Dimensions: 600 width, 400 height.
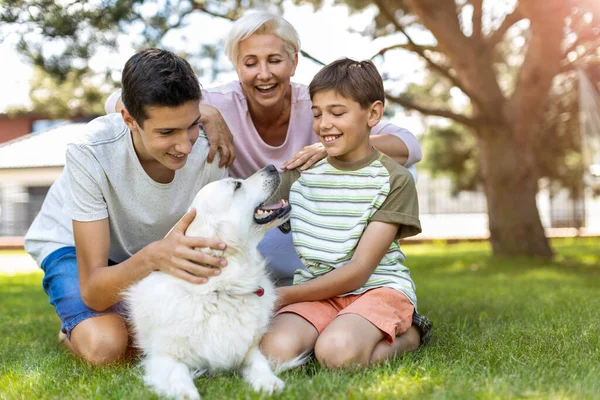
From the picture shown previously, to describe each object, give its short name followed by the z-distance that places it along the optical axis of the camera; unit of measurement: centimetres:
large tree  790
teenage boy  262
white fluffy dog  249
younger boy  276
